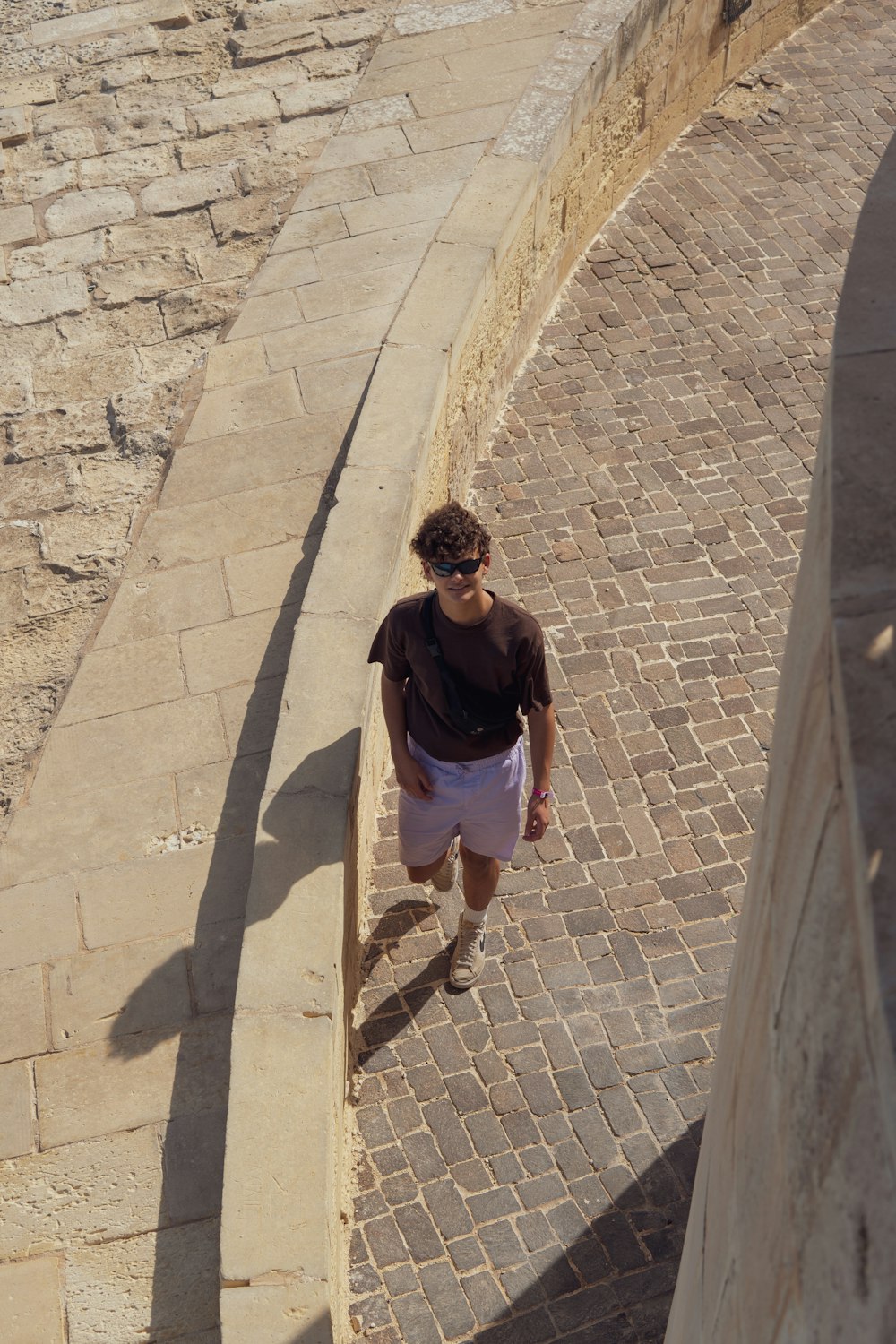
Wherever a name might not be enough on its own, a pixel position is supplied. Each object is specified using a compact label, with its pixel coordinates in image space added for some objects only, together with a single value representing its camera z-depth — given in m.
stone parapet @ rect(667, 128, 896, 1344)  1.67
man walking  3.86
